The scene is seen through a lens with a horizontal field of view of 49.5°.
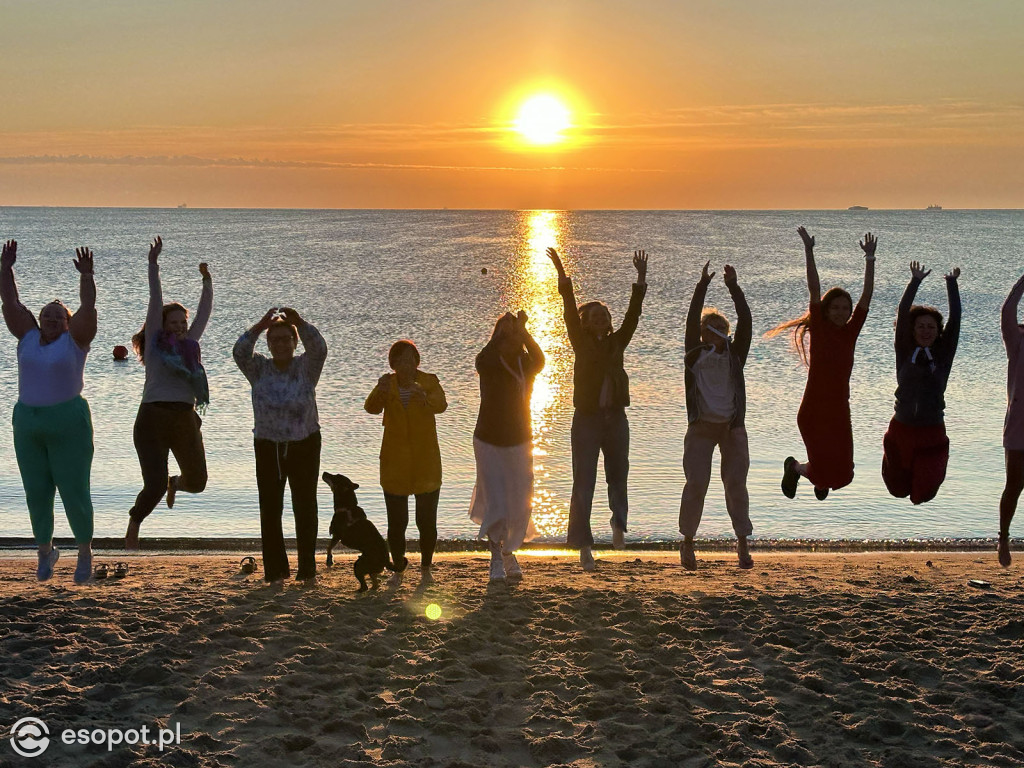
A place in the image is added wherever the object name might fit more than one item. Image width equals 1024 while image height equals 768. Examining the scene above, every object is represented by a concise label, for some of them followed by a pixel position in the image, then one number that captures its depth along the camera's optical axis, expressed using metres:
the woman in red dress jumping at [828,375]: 8.18
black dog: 7.81
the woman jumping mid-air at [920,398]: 8.15
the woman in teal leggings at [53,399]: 7.55
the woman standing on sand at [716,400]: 8.27
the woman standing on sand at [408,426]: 7.93
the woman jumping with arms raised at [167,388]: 8.31
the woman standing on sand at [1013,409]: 8.00
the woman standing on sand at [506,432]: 8.00
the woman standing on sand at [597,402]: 8.28
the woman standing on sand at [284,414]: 7.72
